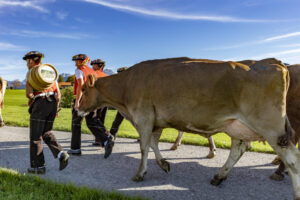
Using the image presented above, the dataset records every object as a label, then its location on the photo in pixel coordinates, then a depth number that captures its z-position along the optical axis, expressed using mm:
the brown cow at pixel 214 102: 3379
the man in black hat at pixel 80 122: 5715
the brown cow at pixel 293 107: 4344
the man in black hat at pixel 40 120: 4590
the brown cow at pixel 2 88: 9620
